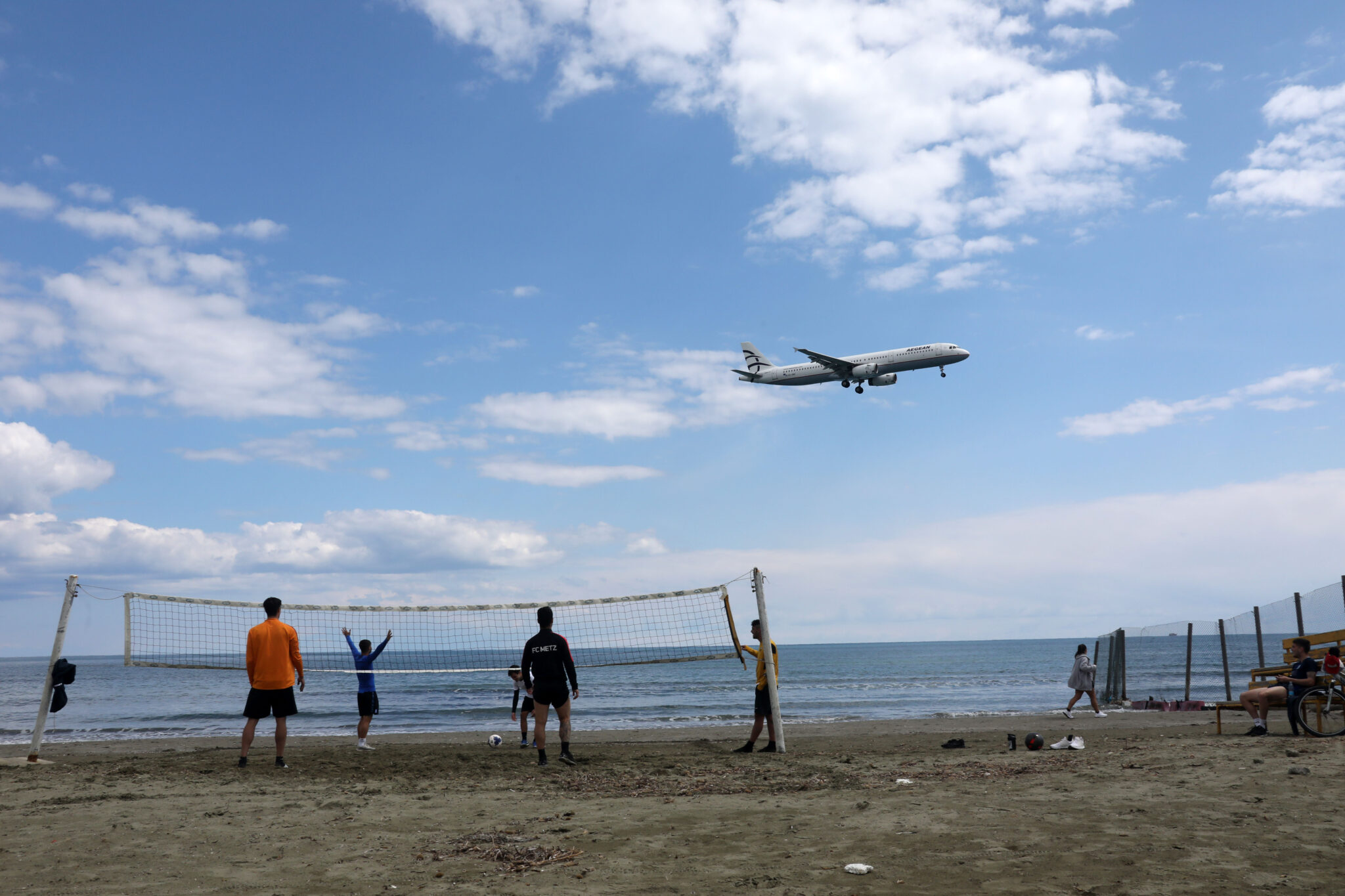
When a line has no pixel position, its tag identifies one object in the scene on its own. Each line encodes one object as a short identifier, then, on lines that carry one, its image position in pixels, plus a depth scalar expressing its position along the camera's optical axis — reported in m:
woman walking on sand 15.15
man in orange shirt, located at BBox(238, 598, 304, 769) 8.22
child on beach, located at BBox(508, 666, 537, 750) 10.86
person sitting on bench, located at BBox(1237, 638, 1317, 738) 9.34
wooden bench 10.69
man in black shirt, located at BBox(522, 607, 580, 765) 8.35
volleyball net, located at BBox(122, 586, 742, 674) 10.06
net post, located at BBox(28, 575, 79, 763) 9.09
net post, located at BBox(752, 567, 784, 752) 9.27
